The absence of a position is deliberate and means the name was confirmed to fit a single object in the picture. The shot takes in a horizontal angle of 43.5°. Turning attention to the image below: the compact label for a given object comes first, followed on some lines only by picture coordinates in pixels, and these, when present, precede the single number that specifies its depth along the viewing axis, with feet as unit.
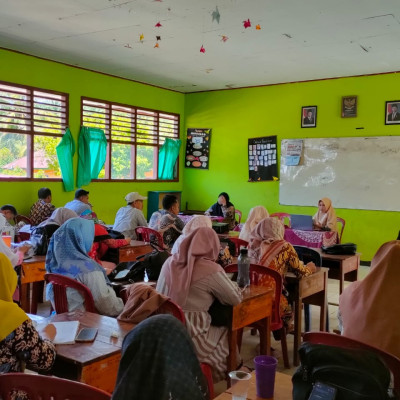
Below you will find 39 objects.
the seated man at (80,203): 22.11
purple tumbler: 5.66
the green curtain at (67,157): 25.54
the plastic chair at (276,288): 12.10
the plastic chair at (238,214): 29.54
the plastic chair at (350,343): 6.08
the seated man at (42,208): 22.81
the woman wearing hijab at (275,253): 12.81
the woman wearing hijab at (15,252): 12.13
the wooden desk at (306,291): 12.94
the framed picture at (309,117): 28.32
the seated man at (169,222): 19.85
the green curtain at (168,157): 32.09
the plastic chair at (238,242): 17.90
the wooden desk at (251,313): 10.11
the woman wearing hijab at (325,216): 23.66
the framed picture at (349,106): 26.87
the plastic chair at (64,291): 10.22
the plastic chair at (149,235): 19.57
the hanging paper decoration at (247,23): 17.76
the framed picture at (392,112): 25.63
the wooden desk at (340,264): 15.89
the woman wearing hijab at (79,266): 10.49
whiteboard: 25.93
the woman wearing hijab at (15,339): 6.41
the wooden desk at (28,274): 13.87
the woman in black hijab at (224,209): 26.96
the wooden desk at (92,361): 6.82
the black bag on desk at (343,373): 4.51
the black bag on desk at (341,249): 16.46
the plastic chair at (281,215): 27.43
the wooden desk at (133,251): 17.16
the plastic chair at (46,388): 4.86
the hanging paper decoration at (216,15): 16.79
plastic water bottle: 11.27
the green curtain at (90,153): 26.61
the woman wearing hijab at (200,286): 9.71
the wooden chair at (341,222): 25.00
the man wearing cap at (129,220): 21.55
